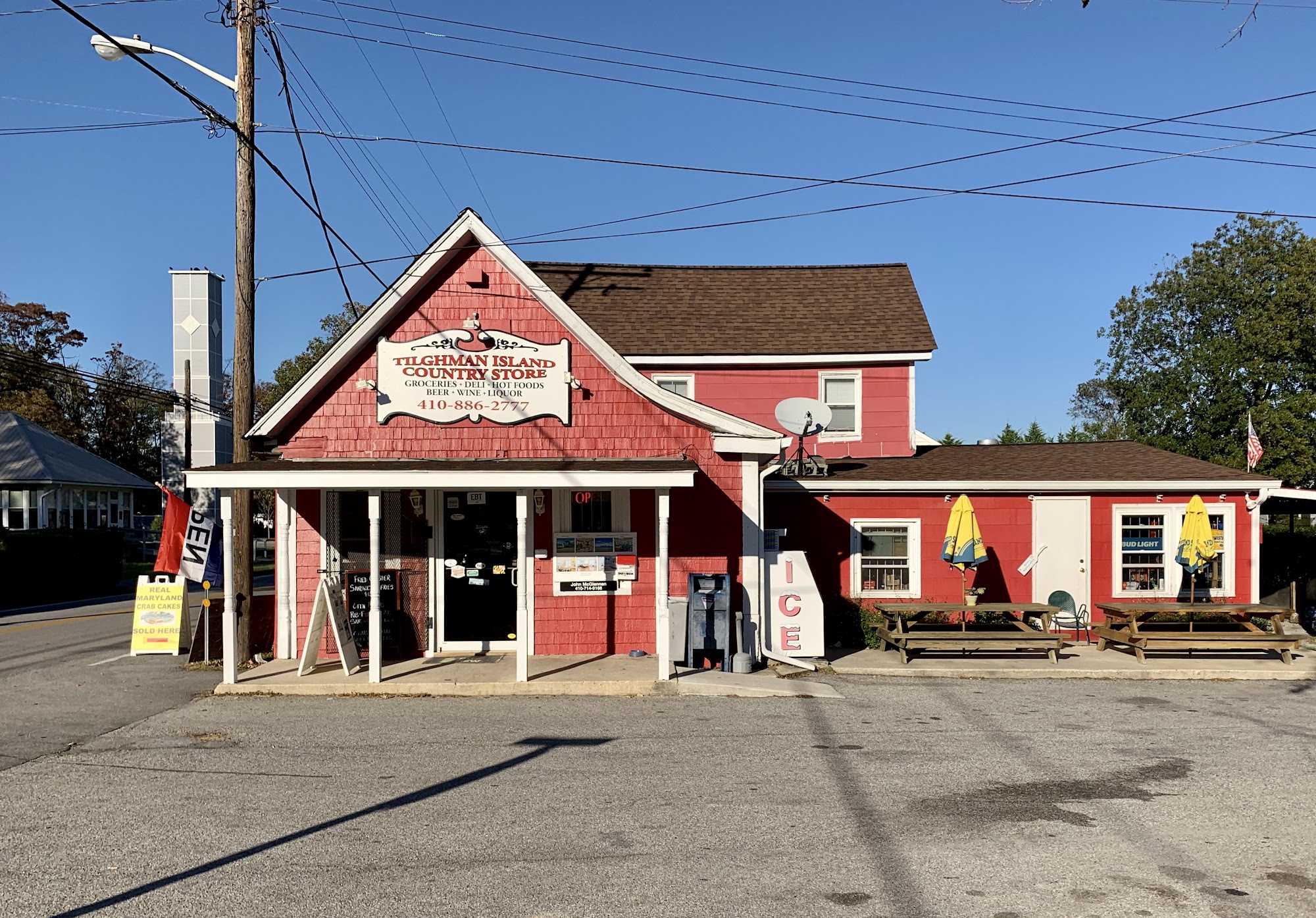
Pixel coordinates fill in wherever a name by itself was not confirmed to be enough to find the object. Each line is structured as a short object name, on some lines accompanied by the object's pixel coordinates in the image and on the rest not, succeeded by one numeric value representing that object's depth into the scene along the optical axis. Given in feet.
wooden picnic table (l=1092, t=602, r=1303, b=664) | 46.83
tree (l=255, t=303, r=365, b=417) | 153.38
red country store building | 43.14
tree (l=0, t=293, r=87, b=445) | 161.38
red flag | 49.21
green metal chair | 54.39
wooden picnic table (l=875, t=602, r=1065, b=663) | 46.39
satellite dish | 54.60
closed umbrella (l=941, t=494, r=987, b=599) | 49.08
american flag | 79.15
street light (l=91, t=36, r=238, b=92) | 33.73
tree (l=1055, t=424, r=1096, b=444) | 204.33
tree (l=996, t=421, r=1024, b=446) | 193.57
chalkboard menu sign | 43.93
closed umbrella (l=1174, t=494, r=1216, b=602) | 49.60
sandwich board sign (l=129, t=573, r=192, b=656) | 48.93
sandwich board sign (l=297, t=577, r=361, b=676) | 40.65
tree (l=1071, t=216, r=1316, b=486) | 123.75
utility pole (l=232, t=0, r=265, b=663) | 43.57
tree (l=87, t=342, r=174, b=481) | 178.29
